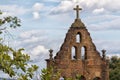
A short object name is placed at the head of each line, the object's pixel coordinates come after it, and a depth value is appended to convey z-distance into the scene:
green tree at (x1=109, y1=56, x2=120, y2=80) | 68.06
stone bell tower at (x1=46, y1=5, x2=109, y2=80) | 36.16
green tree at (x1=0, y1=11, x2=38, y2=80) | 13.45
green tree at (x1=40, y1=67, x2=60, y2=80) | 14.13
